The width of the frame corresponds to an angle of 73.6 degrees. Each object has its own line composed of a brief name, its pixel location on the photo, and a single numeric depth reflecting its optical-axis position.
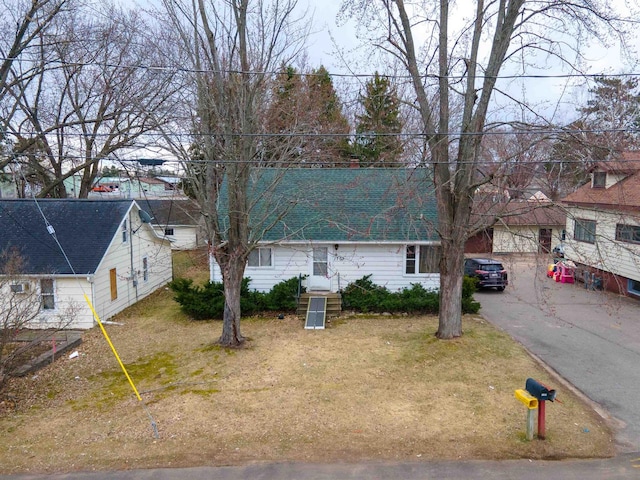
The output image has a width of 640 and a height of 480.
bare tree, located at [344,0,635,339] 10.76
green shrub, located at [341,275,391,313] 15.66
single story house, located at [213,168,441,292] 16.25
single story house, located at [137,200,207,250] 30.95
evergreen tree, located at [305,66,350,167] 16.20
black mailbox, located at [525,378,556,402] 6.65
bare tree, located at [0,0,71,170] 14.38
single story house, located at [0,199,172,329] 14.11
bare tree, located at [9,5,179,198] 17.44
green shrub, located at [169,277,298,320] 15.09
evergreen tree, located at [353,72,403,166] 22.20
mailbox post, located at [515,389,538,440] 6.60
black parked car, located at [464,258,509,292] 19.81
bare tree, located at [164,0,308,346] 10.42
